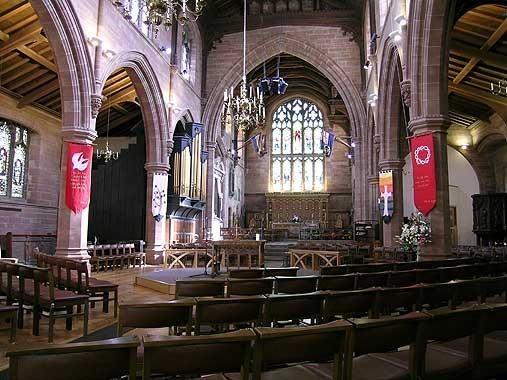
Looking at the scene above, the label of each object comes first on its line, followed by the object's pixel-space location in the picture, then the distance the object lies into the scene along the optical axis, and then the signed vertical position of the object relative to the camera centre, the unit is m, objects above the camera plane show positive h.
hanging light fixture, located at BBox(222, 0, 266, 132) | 10.45 +3.21
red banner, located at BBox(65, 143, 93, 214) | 8.49 +1.09
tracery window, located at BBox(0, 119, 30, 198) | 11.73 +2.08
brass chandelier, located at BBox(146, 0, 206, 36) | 5.36 +2.96
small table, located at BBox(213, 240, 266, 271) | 8.32 -0.34
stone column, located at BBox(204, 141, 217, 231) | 17.14 +2.18
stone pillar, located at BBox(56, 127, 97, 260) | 8.43 +0.14
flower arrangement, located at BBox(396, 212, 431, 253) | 7.52 +0.00
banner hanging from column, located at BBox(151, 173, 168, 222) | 12.86 +1.05
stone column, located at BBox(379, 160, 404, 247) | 11.00 +0.72
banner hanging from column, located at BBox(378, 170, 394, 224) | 11.06 +0.99
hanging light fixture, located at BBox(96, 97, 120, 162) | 13.77 +2.71
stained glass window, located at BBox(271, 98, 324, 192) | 26.55 +5.46
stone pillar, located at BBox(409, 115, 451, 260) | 7.49 +0.65
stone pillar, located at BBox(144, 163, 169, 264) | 12.91 +0.05
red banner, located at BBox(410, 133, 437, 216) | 7.59 +1.13
